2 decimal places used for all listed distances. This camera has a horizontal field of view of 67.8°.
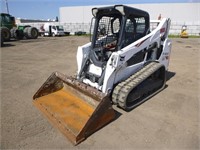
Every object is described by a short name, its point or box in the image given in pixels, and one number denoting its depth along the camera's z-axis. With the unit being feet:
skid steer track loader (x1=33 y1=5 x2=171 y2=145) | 8.50
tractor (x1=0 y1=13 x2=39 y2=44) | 41.26
